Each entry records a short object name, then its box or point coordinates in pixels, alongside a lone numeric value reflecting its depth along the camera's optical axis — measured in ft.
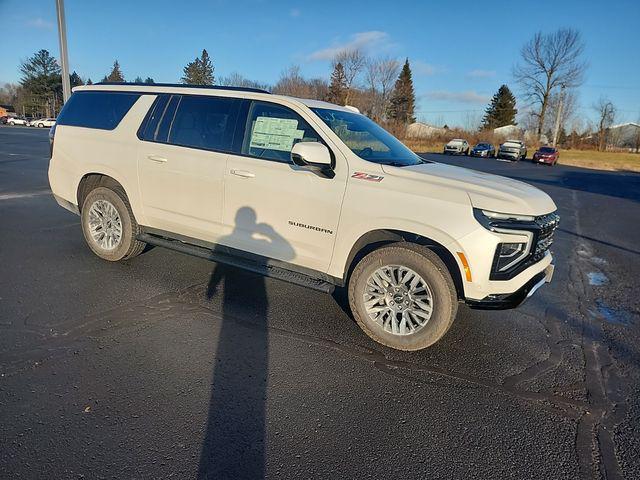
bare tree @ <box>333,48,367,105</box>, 194.14
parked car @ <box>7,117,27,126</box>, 213.87
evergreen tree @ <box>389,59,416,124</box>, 217.40
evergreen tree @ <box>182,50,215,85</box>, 255.60
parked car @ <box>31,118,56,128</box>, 202.90
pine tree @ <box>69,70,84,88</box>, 294.41
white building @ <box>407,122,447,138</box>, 199.52
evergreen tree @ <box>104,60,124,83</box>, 267.53
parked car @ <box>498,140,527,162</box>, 130.62
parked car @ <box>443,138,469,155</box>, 141.49
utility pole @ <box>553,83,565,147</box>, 191.08
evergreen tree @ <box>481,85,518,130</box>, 260.01
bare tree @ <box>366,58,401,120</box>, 195.93
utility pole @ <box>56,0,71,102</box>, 33.53
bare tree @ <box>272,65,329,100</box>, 196.02
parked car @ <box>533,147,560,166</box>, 120.78
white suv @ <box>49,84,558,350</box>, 10.77
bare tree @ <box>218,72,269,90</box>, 209.32
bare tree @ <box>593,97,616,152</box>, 247.91
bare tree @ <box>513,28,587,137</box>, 202.80
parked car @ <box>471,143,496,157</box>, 138.81
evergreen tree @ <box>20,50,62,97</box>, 263.90
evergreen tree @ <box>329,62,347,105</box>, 198.49
